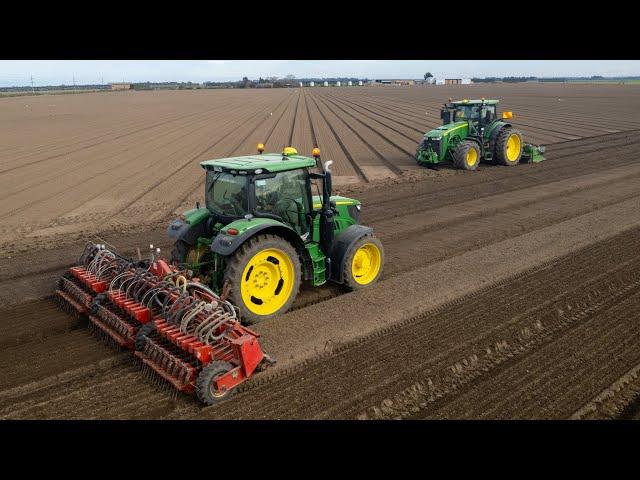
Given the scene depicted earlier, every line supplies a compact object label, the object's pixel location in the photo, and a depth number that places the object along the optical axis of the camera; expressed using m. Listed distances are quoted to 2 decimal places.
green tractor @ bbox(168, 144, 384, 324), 6.00
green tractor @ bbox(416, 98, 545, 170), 16.66
